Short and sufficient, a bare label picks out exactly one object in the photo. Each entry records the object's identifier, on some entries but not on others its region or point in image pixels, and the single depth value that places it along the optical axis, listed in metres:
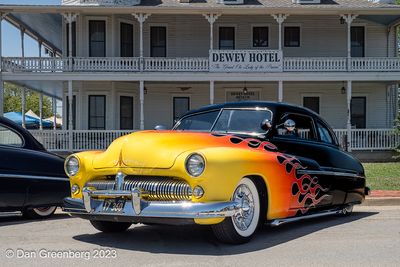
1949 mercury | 5.78
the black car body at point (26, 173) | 7.88
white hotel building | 23.12
